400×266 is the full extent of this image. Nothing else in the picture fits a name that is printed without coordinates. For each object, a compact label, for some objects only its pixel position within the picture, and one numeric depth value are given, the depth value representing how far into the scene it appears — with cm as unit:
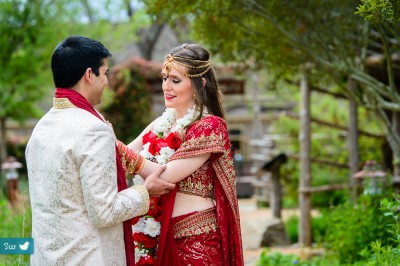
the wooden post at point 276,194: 1116
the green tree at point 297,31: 554
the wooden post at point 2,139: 1360
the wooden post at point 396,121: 905
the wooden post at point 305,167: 919
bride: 335
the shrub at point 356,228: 607
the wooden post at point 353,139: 876
